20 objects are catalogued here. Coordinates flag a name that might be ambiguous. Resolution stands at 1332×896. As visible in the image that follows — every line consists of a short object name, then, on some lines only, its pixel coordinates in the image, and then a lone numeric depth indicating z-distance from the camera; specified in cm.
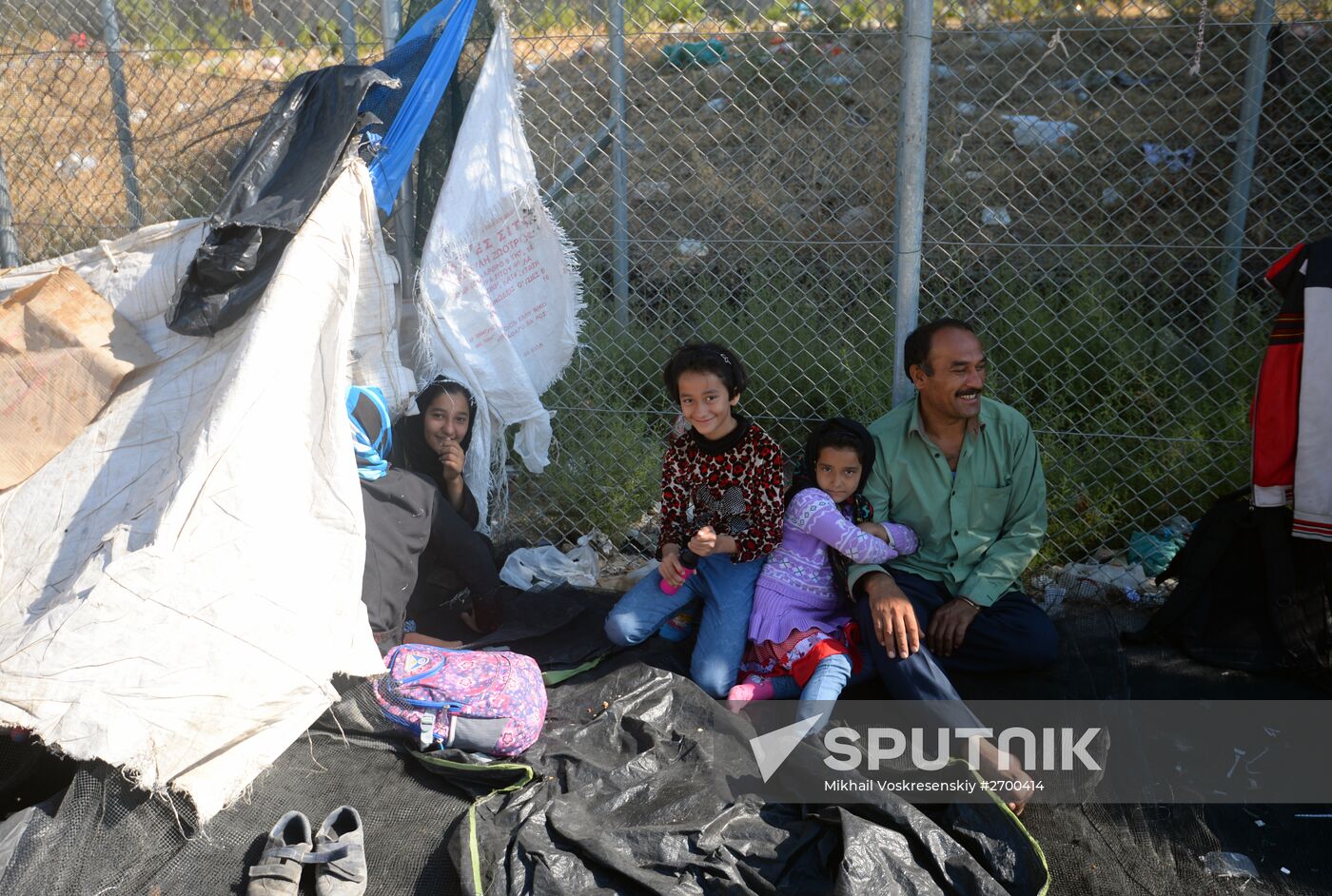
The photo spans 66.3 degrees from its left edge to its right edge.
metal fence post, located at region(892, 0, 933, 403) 323
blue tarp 346
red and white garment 289
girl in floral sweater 323
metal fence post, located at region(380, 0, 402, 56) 373
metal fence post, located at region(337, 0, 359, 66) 379
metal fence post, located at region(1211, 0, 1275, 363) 365
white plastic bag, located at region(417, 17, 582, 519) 356
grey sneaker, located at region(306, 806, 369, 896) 237
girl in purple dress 312
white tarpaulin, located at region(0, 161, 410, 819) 244
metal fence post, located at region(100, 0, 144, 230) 424
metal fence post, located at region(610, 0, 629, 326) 378
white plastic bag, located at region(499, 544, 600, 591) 395
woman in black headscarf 356
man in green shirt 311
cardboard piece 327
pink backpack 282
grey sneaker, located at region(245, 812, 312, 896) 233
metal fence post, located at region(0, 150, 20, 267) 457
